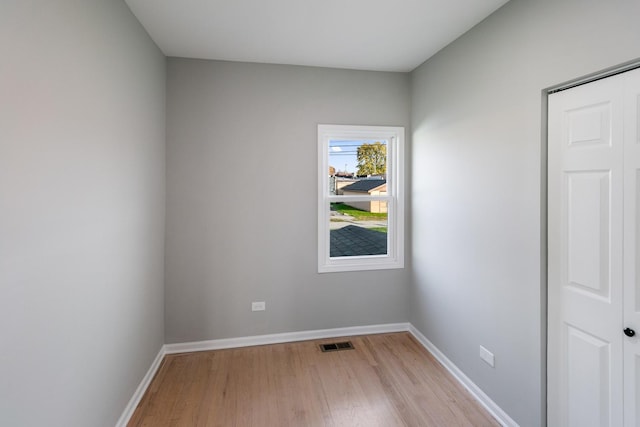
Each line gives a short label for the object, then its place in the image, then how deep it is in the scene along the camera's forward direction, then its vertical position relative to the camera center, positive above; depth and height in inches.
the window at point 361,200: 130.8 +6.5
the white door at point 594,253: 57.6 -7.3
